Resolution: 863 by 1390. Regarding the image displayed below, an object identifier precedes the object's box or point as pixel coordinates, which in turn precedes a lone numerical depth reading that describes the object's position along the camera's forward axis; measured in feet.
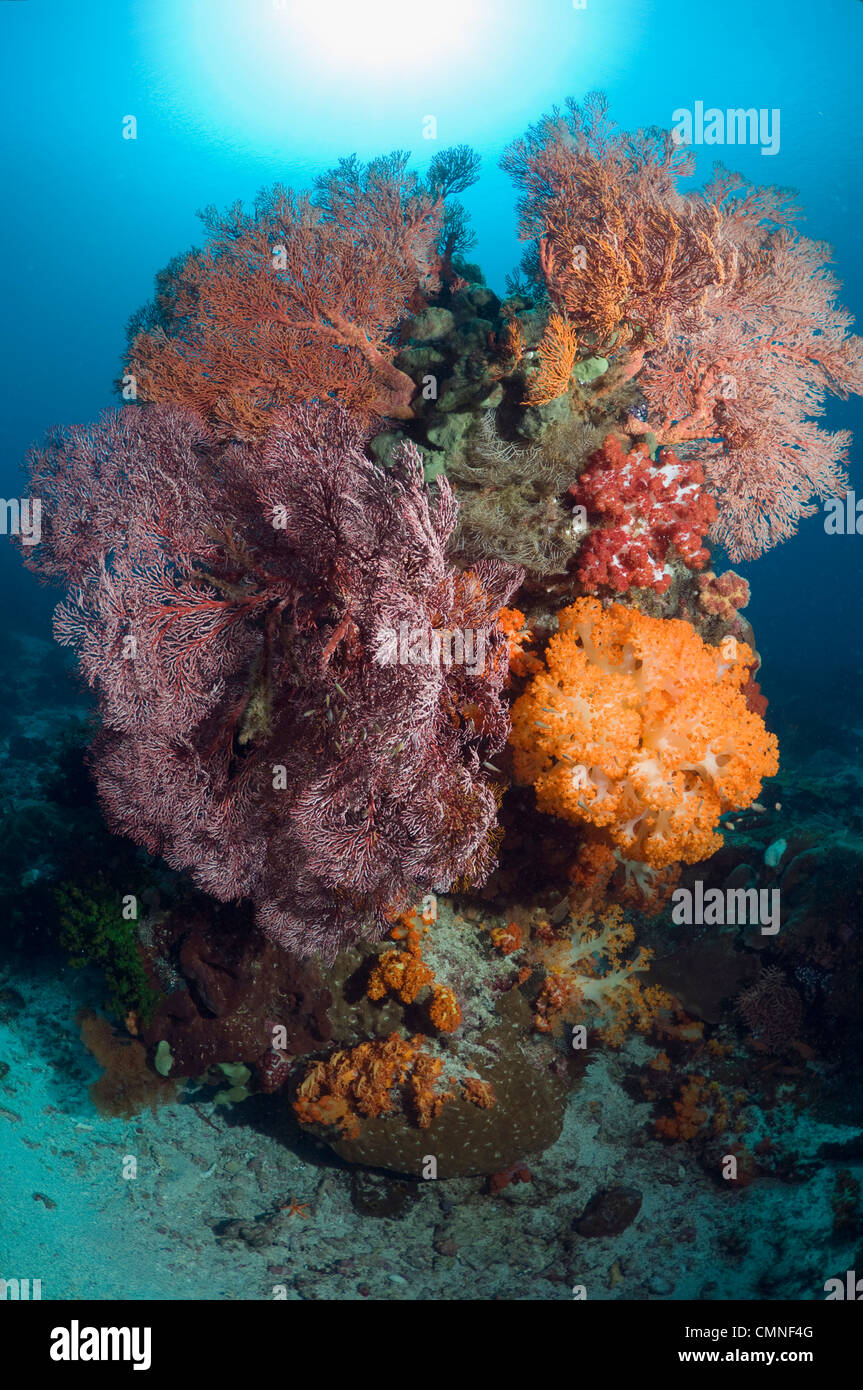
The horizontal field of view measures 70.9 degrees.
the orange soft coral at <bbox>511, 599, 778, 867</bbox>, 14.71
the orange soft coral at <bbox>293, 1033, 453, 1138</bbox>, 16.44
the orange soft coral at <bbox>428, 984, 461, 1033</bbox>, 16.90
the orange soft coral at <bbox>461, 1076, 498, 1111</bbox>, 16.46
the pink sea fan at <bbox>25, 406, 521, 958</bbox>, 12.43
